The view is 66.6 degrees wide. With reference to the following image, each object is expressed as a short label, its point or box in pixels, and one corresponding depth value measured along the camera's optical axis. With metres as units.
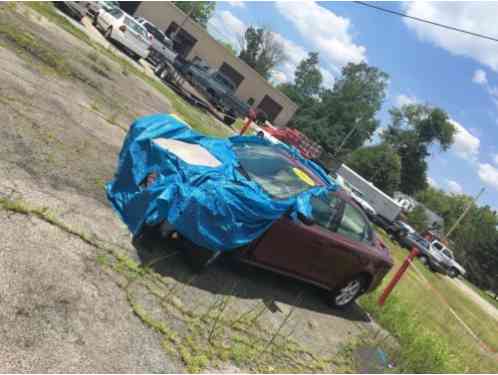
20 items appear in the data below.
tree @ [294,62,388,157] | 56.56
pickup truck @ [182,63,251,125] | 21.48
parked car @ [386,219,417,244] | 24.50
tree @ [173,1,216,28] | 78.31
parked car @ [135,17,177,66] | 19.76
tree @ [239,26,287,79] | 69.12
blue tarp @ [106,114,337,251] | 3.87
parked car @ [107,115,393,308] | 3.96
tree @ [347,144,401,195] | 44.34
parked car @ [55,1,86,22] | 15.39
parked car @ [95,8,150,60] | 17.22
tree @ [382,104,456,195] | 57.47
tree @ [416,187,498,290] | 39.62
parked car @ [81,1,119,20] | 18.10
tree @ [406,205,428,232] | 36.22
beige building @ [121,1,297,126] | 33.22
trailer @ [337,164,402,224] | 25.72
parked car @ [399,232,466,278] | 23.30
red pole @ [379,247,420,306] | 7.28
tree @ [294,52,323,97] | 71.31
